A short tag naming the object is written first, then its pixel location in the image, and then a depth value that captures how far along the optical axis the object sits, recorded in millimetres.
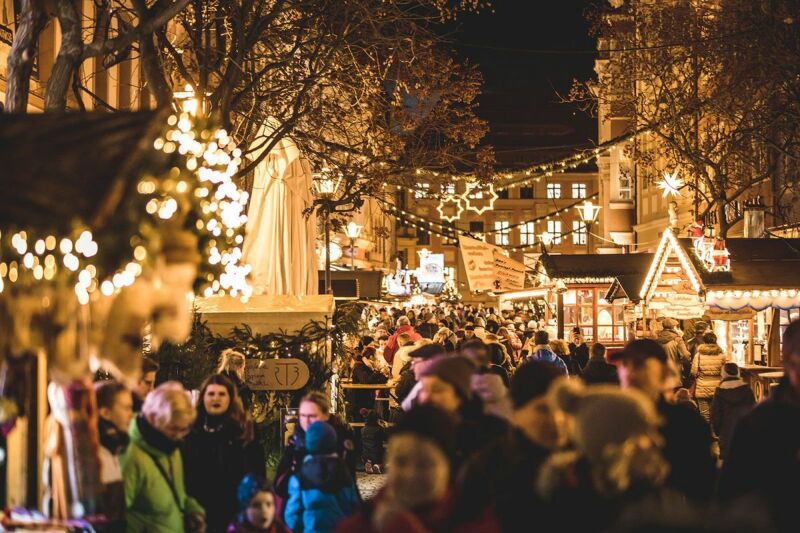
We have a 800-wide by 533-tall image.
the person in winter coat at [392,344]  19805
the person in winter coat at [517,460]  4672
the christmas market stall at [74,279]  4887
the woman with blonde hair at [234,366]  11685
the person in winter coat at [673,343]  19203
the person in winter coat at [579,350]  23922
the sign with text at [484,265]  28922
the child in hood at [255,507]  6469
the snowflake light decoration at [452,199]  26698
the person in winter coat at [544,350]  15688
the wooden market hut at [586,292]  32062
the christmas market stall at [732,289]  20297
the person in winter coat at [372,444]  15328
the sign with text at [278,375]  13383
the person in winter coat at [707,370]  16953
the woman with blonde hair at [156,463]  6566
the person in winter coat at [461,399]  6348
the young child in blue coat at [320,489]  7551
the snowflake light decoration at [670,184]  33312
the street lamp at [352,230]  31188
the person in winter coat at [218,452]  7820
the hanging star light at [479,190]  25797
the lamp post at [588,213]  33875
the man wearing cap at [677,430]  6344
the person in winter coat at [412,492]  3949
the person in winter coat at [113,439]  6098
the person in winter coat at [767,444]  5438
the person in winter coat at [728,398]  13570
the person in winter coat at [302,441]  7930
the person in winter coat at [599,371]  13781
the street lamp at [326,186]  21122
